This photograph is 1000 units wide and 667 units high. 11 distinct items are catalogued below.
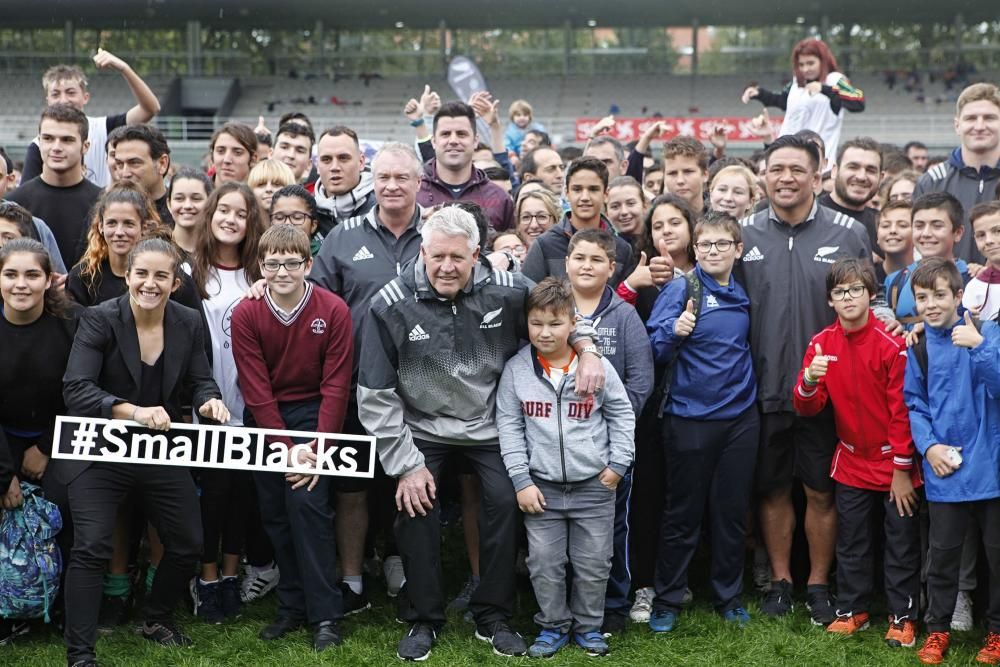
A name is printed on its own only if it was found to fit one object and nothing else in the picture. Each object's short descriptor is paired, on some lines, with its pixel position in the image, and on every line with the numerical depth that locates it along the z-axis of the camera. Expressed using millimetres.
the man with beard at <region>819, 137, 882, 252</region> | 6531
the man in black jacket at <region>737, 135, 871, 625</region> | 5391
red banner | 26938
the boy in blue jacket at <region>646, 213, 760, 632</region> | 5270
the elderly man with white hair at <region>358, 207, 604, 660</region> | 4879
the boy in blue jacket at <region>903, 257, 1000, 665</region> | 4762
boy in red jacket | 5051
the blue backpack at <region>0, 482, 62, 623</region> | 4895
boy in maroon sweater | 5000
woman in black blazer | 4645
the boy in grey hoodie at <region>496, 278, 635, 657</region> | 4918
